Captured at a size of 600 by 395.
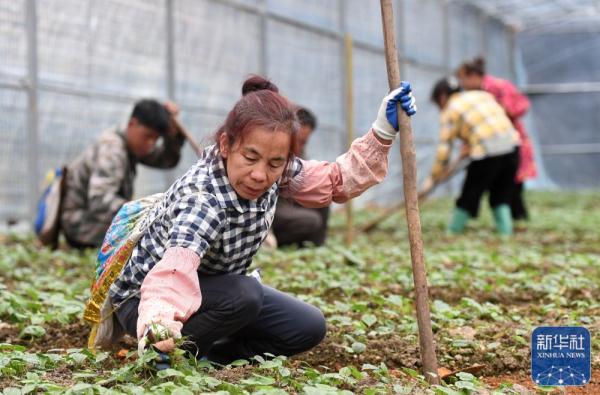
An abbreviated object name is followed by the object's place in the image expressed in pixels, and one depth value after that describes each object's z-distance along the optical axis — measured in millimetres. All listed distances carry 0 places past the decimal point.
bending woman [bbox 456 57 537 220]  8211
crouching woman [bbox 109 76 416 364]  2457
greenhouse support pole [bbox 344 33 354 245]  6535
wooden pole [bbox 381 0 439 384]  2648
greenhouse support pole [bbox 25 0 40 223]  7824
